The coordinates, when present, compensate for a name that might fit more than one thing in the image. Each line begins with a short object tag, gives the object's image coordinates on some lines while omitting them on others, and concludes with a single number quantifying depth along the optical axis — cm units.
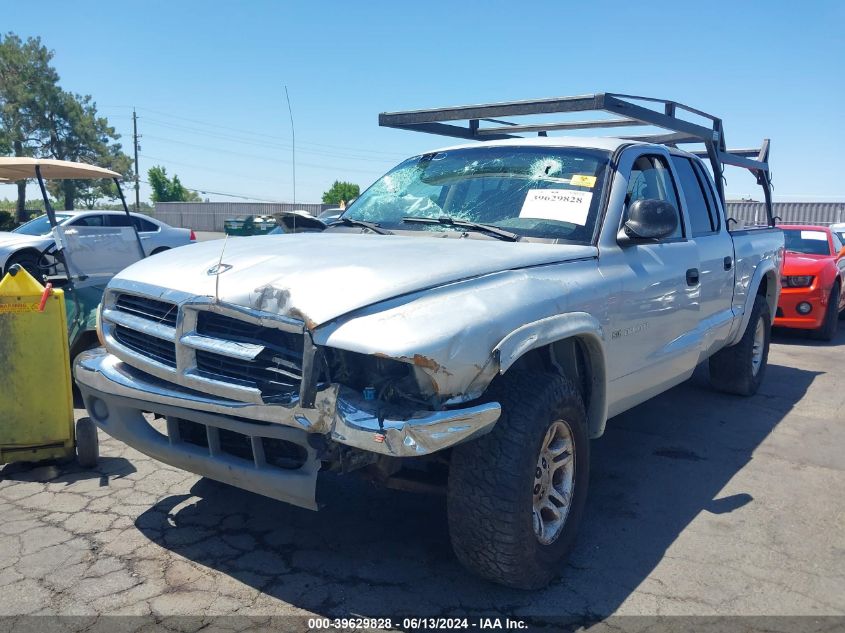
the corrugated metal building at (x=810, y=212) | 2931
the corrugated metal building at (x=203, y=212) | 5447
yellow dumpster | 418
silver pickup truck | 255
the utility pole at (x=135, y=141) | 5728
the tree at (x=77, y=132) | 4453
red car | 911
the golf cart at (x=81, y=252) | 558
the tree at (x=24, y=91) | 4319
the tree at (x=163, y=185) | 6190
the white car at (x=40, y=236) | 1259
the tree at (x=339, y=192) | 5099
